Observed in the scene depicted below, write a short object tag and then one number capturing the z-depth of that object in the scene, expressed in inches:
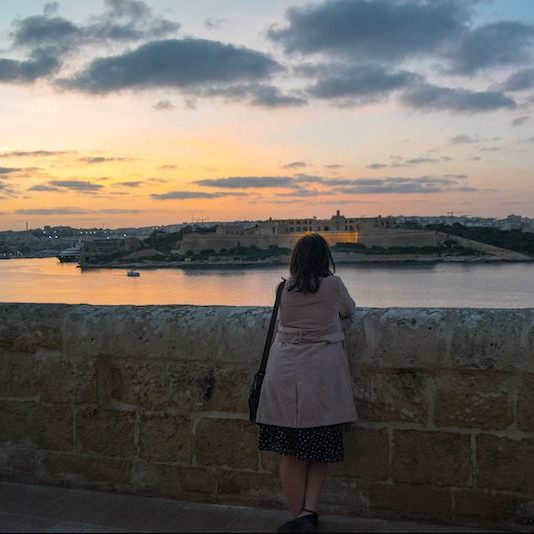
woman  86.1
